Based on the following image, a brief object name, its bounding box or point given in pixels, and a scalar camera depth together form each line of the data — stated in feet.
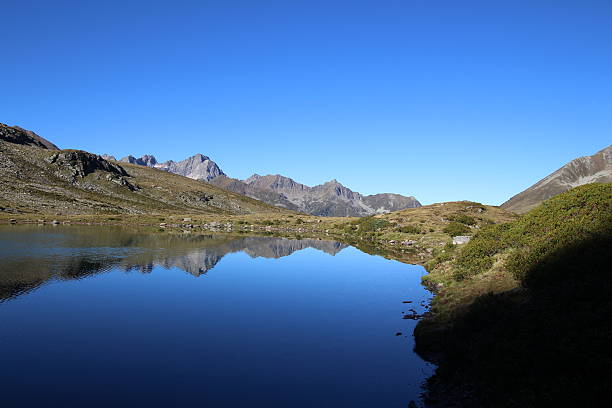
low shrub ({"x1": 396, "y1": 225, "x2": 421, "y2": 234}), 323.74
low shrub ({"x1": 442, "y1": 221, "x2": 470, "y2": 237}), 269.71
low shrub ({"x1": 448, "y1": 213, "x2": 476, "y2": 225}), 343.26
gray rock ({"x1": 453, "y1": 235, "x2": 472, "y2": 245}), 211.57
